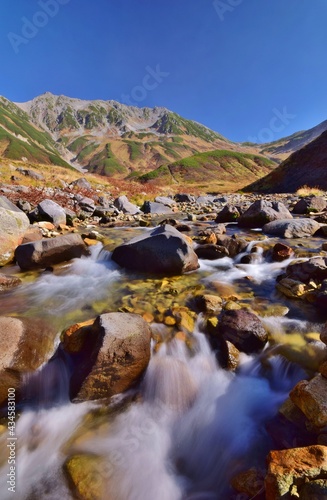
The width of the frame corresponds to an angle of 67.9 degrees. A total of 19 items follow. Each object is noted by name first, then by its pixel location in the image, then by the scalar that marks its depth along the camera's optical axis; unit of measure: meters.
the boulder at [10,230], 6.72
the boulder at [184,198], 25.12
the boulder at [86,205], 14.66
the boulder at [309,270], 4.98
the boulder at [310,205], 12.87
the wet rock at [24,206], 11.32
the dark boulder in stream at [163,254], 6.00
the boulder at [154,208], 17.38
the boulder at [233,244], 7.49
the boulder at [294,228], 8.70
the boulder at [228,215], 12.53
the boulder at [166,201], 20.51
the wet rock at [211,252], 7.21
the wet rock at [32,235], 7.46
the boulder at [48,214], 10.50
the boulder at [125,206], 16.33
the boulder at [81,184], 21.83
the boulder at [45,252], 6.29
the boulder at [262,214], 10.62
